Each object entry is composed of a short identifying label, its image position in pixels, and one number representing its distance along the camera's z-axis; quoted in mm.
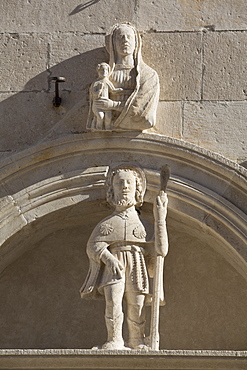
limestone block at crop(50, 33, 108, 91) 14659
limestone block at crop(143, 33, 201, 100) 14566
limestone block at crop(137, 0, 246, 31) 14717
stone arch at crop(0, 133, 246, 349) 14161
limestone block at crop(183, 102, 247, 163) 14416
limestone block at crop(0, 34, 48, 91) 14682
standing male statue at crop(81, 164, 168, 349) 13675
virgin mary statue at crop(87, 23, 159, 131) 14242
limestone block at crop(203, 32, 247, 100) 14543
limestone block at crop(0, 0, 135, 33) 14763
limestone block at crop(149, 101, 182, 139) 14450
